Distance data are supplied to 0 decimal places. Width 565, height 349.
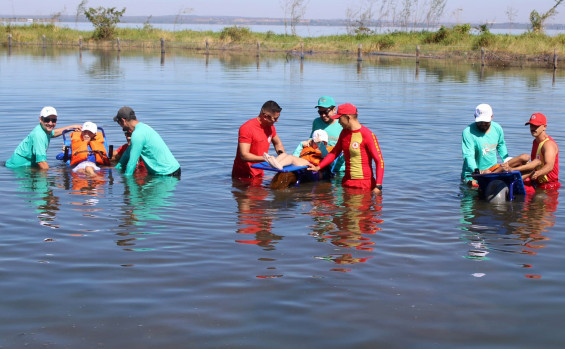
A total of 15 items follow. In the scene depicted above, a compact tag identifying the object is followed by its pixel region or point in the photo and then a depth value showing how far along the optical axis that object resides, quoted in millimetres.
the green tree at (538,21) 51122
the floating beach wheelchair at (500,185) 9875
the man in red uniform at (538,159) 10117
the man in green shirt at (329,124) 11414
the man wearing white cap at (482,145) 10648
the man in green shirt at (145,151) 10625
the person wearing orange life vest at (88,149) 12039
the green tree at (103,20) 56500
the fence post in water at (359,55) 42819
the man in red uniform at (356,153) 9898
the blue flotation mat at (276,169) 10293
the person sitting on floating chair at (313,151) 10914
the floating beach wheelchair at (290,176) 10547
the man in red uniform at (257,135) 10750
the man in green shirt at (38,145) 11625
